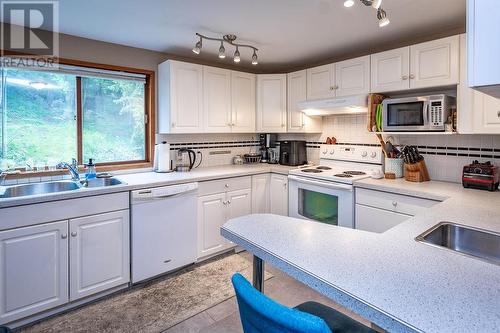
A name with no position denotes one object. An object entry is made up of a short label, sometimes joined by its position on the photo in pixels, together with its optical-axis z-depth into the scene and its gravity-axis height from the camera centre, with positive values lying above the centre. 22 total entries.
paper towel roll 3.03 +0.05
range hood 2.80 +0.57
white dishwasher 2.46 -0.60
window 2.47 +0.42
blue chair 0.66 -0.36
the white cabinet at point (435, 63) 2.24 +0.79
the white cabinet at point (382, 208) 2.25 -0.37
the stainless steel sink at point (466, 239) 1.32 -0.36
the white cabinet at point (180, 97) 2.94 +0.66
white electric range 2.68 -0.21
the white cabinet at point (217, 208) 2.89 -0.47
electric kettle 3.17 +0.02
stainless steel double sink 2.27 -0.21
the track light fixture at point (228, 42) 2.51 +1.11
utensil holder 2.76 -0.04
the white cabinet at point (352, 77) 2.80 +0.83
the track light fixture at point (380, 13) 1.59 +0.81
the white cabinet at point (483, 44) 0.77 +0.31
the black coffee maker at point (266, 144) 4.01 +0.24
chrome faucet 2.51 -0.05
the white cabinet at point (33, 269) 1.91 -0.73
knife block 2.58 -0.09
